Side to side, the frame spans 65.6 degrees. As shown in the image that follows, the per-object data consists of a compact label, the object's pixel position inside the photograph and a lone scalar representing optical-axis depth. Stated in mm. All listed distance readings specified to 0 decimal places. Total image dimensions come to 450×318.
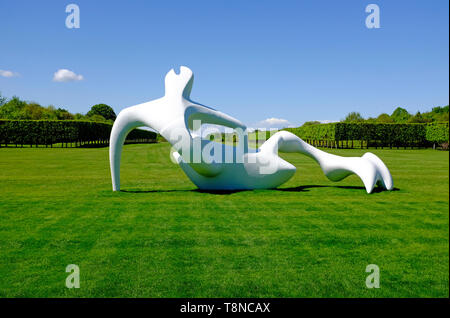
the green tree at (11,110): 68812
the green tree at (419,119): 75056
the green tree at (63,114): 89150
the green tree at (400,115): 95956
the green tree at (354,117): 109125
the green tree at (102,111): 120869
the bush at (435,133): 48781
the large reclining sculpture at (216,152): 10453
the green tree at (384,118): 94938
